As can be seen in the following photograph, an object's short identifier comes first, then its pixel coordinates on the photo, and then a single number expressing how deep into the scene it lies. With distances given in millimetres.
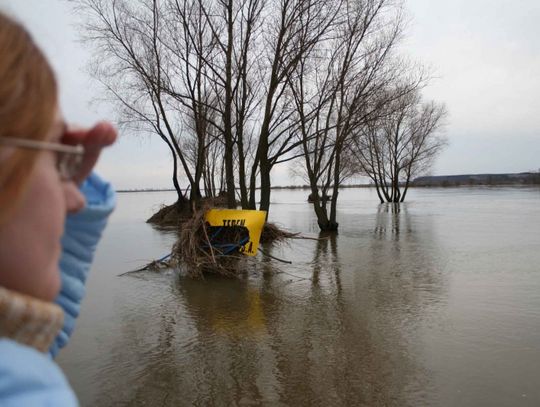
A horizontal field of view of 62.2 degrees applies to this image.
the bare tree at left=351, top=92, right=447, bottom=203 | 36906
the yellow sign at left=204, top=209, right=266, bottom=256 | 8078
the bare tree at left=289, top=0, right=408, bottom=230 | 13508
